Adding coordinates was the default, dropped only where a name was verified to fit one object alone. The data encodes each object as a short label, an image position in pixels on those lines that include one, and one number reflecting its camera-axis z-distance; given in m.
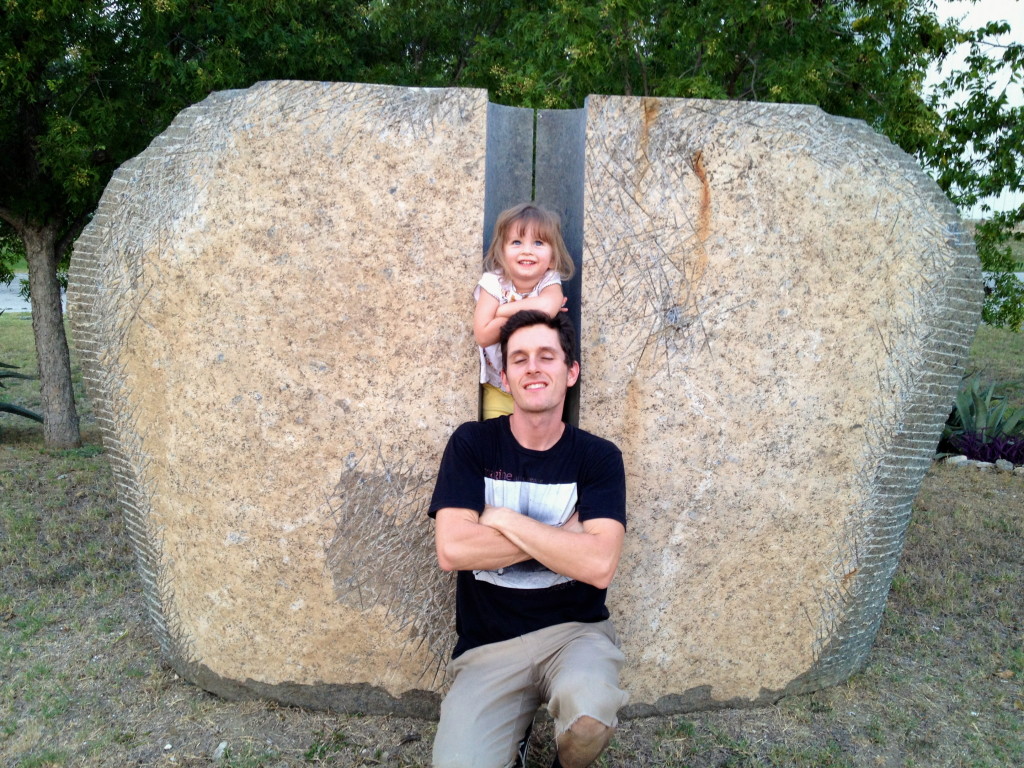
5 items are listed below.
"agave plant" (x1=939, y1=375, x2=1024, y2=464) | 7.17
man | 2.64
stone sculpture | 3.13
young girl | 2.93
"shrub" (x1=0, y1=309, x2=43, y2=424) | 6.73
